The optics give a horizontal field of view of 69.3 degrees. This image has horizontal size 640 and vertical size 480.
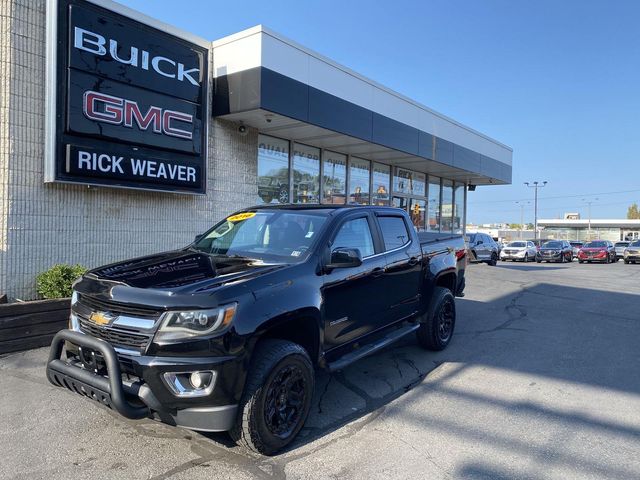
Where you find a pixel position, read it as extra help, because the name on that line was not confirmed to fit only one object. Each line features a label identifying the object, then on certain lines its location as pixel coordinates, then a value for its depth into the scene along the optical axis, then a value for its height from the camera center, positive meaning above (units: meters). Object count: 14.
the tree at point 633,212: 115.44 +6.21
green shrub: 6.60 -0.87
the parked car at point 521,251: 32.44 -1.27
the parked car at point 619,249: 37.67 -1.04
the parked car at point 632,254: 31.88 -1.19
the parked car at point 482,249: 22.62 -0.81
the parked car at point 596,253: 32.44 -1.19
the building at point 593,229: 80.81 +1.19
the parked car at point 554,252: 31.97 -1.20
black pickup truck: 3.04 -0.73
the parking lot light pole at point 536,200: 68.66 +5.15
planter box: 5.62 -1.29
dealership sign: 7.13 +2.08
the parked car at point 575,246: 38.78 -0.96
